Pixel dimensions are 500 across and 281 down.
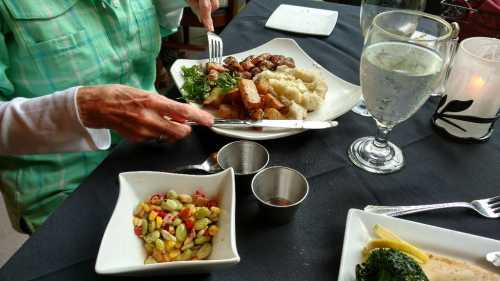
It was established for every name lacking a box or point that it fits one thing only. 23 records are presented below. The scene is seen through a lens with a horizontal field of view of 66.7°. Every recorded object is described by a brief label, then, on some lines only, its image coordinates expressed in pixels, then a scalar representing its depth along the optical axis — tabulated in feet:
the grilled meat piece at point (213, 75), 3.22
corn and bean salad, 1.96
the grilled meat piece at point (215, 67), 3.34
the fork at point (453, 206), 2.32
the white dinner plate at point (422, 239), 2.02
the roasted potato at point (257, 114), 2.87
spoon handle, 2.56
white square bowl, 1.76
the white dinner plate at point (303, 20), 4.44
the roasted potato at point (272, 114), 2.93
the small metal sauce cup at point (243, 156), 2.56
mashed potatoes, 3.02
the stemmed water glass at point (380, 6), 2.96
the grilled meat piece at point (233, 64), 3.41
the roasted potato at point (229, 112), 2.98
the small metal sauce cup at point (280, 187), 2.30
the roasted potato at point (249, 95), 2.87
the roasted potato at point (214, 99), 3.09
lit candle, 2.66
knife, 2.82
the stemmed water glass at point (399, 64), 2.27
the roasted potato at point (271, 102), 2.97
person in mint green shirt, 2.43
